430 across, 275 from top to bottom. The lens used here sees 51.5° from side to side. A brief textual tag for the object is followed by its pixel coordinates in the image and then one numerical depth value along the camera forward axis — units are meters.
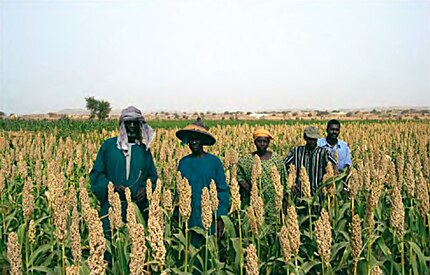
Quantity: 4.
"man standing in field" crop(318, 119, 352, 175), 6.20
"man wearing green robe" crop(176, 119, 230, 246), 4.21
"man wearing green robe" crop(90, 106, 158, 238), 4.39
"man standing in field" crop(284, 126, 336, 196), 5.18
